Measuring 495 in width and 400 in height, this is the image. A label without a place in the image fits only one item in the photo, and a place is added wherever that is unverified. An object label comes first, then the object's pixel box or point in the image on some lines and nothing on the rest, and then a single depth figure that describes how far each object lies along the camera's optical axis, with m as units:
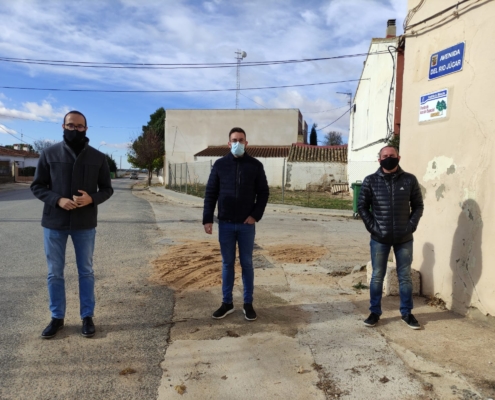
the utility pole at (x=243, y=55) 32.48
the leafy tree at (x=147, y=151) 42.28
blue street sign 4.34
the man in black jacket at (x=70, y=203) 3.57
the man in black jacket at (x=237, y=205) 4.09
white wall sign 4.52
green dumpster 13.44
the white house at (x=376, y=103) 15.72
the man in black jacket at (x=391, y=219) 3.93
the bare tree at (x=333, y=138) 73.69
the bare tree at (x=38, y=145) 78.18
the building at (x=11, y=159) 38.97
